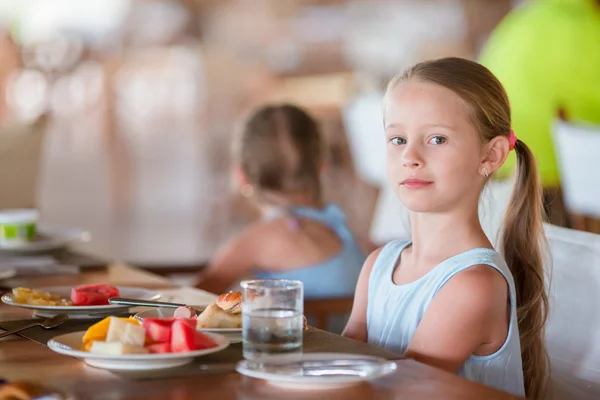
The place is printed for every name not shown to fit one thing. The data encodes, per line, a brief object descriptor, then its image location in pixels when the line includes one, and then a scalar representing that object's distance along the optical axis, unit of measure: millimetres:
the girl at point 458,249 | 1911
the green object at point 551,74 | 4163
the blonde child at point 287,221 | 3044
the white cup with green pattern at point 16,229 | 2859
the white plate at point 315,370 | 1556
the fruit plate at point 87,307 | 1982
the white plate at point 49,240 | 2844
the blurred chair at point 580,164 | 3129
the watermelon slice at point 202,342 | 1678
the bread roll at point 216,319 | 1802
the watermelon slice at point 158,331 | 1681
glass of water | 1705
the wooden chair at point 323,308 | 2821
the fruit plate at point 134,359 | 1631
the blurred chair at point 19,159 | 4056
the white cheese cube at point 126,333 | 1662
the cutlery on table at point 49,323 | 1873
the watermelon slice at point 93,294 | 2016
